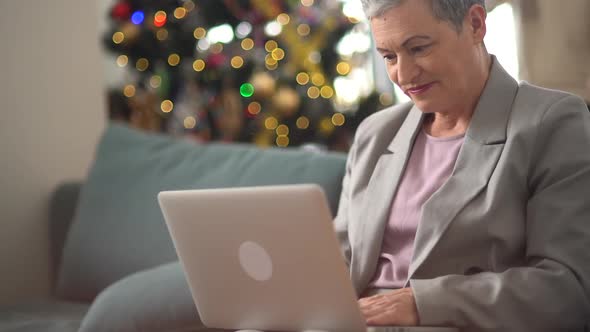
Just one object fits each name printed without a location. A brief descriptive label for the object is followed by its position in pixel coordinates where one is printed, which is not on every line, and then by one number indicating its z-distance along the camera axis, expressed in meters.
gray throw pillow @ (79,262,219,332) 1.87
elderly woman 1.48
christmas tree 3.69
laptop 1.32
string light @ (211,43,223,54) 3.73
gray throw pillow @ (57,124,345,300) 2.41
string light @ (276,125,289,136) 3.70
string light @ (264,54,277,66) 3.72
